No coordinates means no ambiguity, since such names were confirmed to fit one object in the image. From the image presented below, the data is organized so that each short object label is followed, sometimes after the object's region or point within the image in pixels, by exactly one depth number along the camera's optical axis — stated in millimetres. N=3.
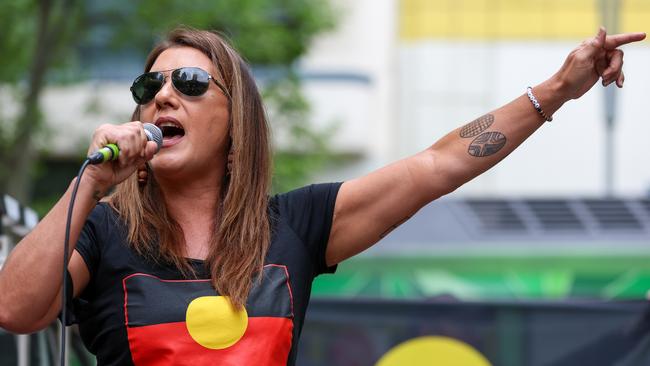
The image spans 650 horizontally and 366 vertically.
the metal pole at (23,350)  8227
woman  5043
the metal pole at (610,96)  16953
